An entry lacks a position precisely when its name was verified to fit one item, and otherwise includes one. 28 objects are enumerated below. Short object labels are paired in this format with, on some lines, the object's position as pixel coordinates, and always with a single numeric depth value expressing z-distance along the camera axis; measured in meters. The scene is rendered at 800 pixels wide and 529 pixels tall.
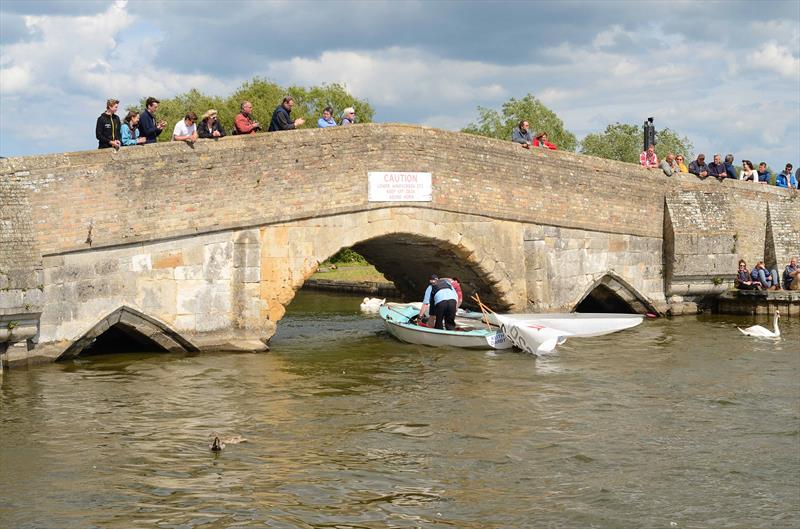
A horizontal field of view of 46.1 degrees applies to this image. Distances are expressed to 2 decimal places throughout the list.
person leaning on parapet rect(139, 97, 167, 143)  14.57
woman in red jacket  18.97
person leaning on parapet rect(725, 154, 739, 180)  22.20
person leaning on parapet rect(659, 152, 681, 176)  20.45
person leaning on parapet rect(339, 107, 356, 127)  16.72
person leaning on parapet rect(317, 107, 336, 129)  16.48
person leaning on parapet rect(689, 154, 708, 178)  21.33
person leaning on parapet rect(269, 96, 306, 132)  15.73
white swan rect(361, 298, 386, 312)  23.66
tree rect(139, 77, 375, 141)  40.56
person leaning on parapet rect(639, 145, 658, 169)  20.78
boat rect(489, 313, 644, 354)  15.36
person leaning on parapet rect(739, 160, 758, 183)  23.33
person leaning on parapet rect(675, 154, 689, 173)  22.00
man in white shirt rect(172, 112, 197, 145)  14.62
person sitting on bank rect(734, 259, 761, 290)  21.24
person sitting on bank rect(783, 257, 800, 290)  21.41
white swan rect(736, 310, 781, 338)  17.38
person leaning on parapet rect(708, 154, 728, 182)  21.56
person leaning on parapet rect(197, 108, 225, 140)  15.08
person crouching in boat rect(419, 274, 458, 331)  16.56
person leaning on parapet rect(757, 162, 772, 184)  23.39
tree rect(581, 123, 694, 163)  45.75
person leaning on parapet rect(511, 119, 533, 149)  18.27
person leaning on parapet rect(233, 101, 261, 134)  15.32
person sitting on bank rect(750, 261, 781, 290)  21.25
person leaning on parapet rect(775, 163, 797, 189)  23.58
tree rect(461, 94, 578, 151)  44.56
